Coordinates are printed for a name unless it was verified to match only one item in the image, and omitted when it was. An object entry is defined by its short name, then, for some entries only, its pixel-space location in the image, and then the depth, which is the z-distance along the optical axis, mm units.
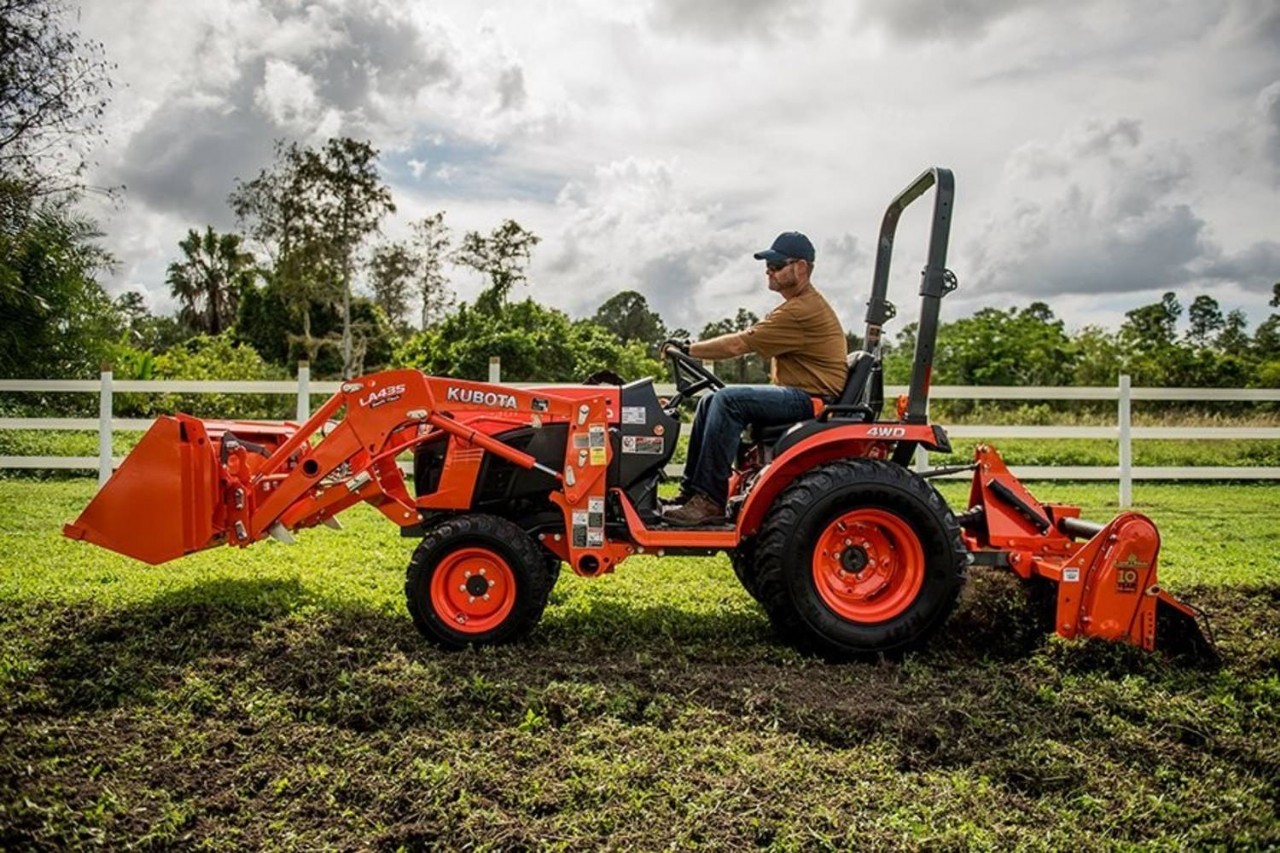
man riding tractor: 5645
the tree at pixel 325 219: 27438
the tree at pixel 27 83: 17750
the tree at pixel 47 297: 17344
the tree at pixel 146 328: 28322
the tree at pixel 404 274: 28578
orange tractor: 5367
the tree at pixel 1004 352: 25344
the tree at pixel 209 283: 45469
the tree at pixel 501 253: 25922
